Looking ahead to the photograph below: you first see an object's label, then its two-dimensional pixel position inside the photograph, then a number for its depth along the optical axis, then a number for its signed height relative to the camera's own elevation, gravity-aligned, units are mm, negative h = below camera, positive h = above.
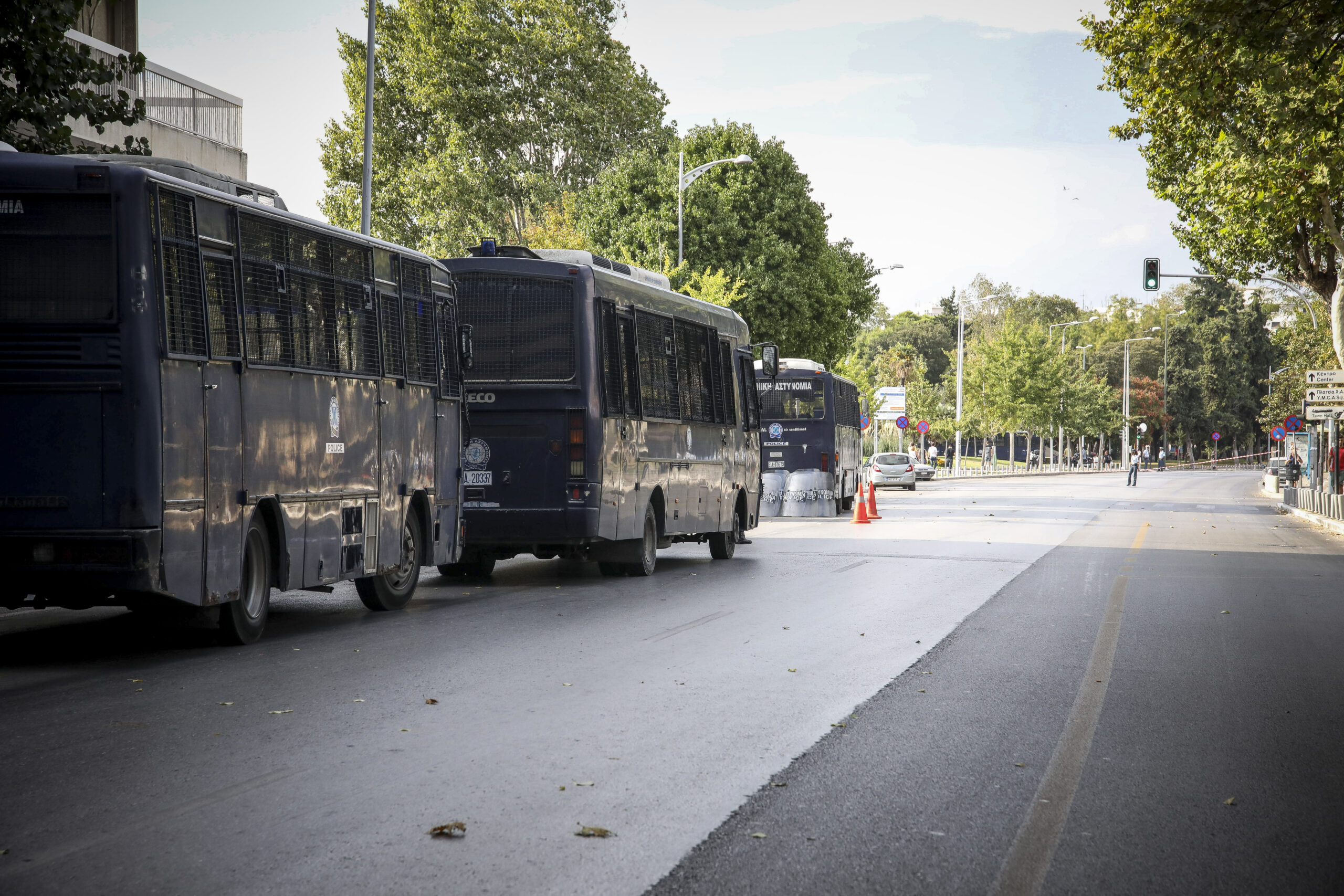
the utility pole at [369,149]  27406 +5778
